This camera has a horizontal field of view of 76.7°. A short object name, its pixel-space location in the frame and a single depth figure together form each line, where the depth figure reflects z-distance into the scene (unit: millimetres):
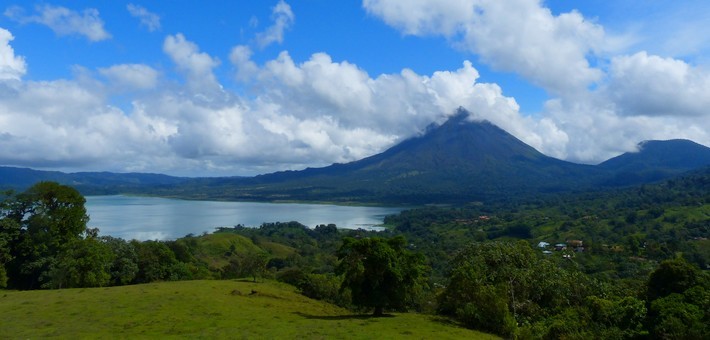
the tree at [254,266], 49344
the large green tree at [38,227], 40625
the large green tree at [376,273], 26703
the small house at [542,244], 101706
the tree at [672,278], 25578
